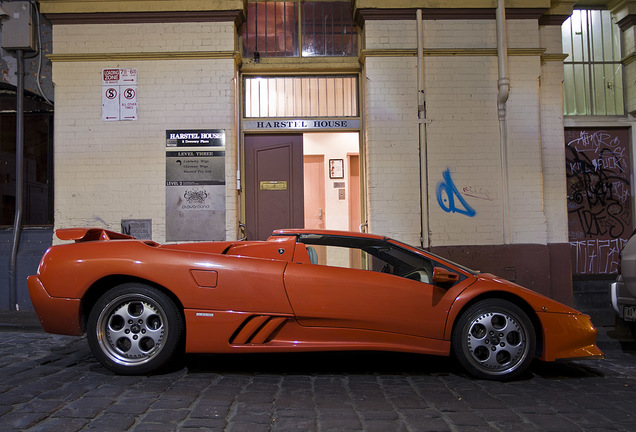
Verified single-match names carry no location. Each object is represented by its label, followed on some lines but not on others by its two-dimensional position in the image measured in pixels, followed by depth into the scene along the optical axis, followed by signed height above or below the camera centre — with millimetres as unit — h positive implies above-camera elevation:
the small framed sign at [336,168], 9398 +1251
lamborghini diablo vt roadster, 3912 -653
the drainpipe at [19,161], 7871 +1268
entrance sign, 8320 +1883
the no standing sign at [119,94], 7898 +2335
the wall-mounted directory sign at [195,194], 7832 +649
